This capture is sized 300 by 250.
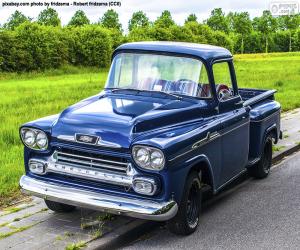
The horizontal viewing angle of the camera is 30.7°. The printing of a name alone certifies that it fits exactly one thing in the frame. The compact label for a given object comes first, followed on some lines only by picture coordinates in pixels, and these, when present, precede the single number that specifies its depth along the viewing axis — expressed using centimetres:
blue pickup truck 500
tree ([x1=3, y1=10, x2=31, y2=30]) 6465
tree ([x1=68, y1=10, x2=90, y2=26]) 6525
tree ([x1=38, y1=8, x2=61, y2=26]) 5772
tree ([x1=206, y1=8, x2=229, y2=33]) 9186
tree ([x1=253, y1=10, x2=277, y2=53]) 10332
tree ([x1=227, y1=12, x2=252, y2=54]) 9769
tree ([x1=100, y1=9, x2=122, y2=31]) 7362
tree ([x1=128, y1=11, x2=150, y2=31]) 8656
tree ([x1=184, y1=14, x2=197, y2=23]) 8712
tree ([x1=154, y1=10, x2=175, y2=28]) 5279
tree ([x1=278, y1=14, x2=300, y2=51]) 10838
